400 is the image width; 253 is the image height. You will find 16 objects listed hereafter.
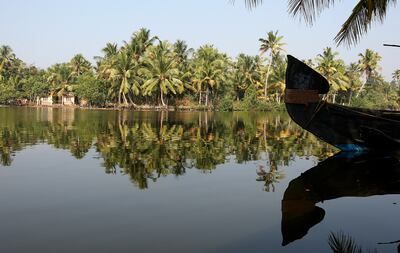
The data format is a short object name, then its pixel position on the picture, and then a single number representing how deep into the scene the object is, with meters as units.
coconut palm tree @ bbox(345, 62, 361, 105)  65.12
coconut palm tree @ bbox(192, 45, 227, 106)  52.88
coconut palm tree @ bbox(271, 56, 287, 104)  56.09
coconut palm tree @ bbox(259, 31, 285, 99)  57.84
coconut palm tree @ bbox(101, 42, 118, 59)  59.35
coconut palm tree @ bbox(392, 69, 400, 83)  66.75
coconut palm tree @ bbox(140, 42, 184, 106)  49.59
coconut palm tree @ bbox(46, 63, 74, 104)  63.19
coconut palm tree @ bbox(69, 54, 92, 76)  66.00
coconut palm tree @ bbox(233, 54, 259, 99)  60.97
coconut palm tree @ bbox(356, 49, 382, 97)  65.43
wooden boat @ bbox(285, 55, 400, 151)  10.48
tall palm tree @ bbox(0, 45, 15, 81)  66.72
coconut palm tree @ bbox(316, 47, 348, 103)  57.84
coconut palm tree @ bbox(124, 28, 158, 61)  54.06
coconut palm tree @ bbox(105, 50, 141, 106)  50.61
